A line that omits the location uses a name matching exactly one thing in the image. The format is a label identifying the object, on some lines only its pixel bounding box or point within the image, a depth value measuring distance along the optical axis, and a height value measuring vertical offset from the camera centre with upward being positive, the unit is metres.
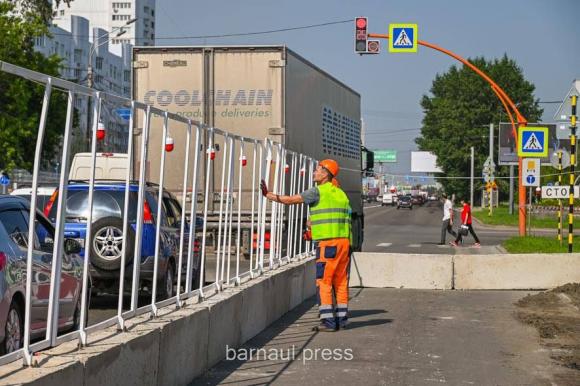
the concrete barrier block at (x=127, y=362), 5.92 -1.09
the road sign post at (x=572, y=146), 22.83 +0.93
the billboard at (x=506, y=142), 75.50 +3.19
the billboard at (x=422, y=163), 152.12 +3.14
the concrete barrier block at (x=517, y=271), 17.91 -1.42
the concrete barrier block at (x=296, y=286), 14.06 -1.40
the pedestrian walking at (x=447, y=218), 37.66 -1.15
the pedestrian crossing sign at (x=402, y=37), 28.72 +3.95
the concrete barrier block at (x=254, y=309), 10.70 -1.32
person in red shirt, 36.03 -1.10
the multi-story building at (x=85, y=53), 136.88 +17.56
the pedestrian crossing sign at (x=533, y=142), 27.41 +1.15
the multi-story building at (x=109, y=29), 149.02 +22.37
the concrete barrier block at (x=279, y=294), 12.45 -1.36
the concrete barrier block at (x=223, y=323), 9.18 -1.28
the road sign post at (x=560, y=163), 25.73 +0.59
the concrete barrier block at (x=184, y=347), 7.56 -1.26
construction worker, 11.66 -0.57
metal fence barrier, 5.91 -0.24
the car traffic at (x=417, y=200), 134.27 -1.89
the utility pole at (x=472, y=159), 99.55 +2.63
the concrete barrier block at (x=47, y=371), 5.11 -0.96
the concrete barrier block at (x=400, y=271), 18.05 -1.46
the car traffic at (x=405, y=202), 108.19 -1.77
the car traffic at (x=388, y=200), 138.38 -2.02
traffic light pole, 29.03 +2.39
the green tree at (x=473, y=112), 107.88 +7.58
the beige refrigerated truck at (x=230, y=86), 20.20 +1.82
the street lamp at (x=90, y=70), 35.25 +3.66
